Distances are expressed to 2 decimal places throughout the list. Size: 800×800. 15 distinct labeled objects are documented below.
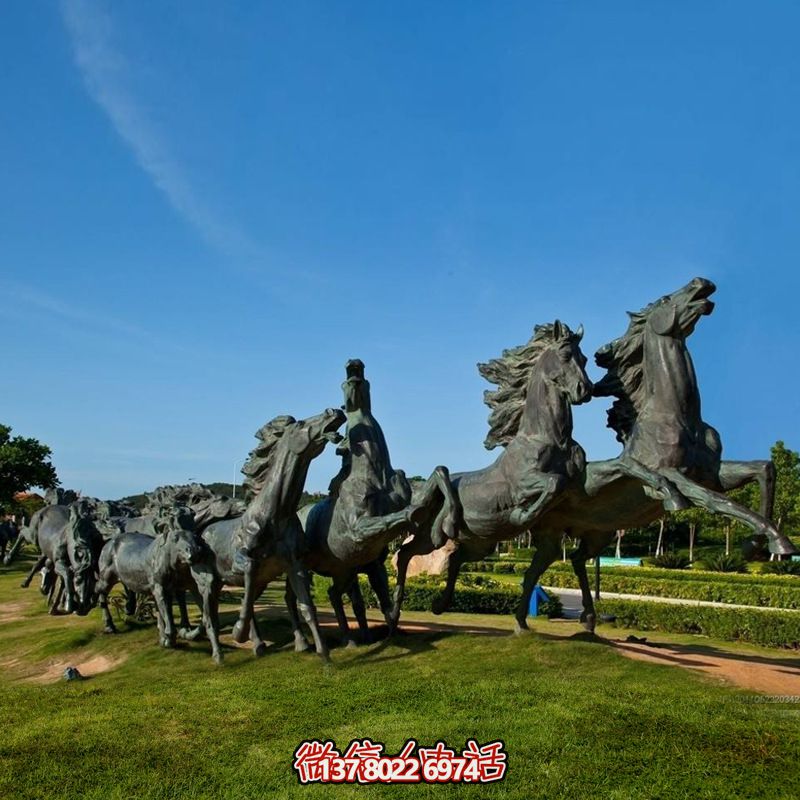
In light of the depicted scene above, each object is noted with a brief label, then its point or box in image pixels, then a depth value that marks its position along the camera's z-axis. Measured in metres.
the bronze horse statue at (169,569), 10.07
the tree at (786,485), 36.69
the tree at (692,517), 40.39
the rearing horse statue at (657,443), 7.61
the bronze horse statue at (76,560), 13.20
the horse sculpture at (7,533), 31.64
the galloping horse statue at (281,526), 9.31
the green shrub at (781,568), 32.12
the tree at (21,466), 36.53
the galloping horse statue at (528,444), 8.33
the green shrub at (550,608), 18.08
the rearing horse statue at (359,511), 8.89
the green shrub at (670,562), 36.16
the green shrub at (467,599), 19.34
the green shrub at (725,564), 33.22
